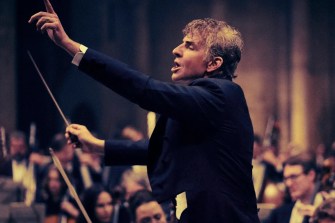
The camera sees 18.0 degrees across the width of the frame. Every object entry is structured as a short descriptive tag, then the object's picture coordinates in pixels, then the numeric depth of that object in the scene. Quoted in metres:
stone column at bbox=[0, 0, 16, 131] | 19.49
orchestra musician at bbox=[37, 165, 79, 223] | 11.26
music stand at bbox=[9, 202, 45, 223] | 8.33
